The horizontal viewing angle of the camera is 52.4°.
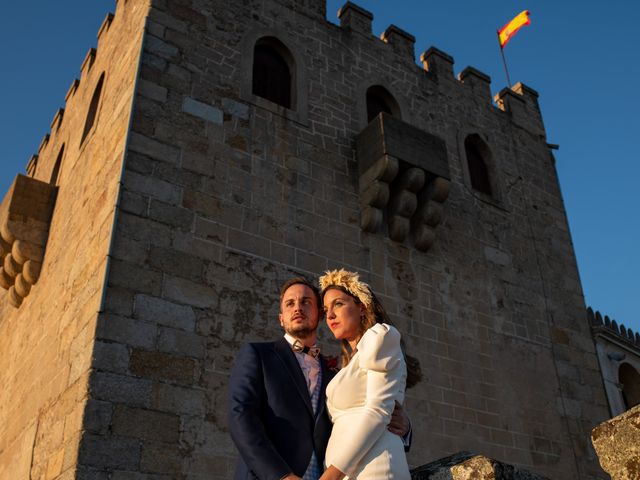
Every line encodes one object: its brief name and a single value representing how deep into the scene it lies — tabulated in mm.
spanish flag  12000
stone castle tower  5461
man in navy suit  2709
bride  2514
